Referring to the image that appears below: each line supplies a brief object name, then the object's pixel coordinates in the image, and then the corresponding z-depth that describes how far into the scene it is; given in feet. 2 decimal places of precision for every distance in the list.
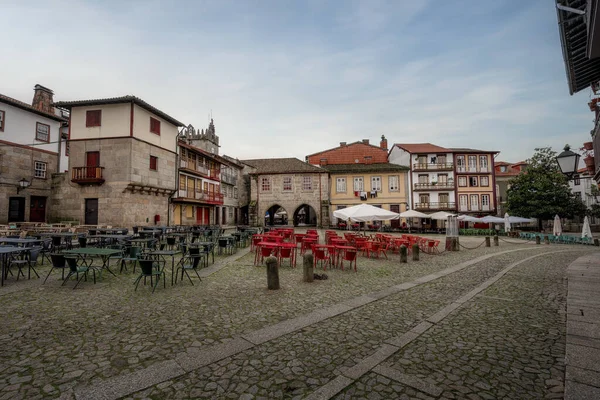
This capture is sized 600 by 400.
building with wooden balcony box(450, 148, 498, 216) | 113.70
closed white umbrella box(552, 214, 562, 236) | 67.18
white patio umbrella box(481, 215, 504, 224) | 81.66
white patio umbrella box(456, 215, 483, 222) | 80.80
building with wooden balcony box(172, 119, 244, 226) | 82.58
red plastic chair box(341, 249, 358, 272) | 29.27
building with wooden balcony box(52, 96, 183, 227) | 63.67
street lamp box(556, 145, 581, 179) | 18.71
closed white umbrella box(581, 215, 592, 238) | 61.73
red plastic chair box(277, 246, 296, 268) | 30.65
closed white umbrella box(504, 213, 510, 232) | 77.20
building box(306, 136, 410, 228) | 112.06
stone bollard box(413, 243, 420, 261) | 38.19
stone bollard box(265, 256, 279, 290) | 21.20
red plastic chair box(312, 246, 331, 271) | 29.89
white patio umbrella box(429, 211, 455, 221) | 72.36
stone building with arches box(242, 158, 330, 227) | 109.09
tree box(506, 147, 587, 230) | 92.99
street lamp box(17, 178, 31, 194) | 59.27
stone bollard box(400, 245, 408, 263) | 35.81
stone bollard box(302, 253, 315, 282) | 24.35
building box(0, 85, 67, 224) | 60.90
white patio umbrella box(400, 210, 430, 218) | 82.03
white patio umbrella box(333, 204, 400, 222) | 49.44
